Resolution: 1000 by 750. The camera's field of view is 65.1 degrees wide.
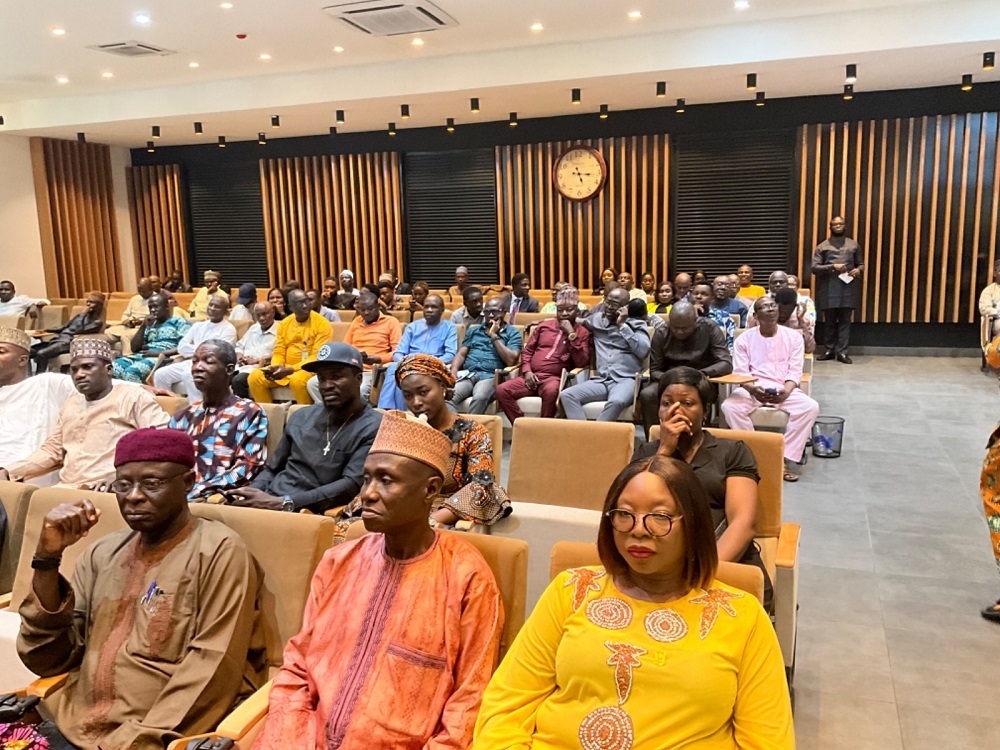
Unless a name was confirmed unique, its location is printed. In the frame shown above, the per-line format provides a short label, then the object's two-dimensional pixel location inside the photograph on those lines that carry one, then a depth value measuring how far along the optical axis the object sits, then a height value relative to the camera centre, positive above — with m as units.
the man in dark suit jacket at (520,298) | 8.56 -0.40
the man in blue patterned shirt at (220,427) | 3.47 -0.70
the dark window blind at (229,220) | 13.53 +0.87
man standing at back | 9.83 -0.34
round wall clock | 11.38 +1.25
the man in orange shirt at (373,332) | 7.07 -0.60
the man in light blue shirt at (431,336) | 6.59 -0.61
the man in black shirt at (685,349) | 5.49 -0.66
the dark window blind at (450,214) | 12.12 +0.77
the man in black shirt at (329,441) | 3.25 -0.73
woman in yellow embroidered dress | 1.59 -0.82
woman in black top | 2.77 -0.74
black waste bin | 5.84 -1.36
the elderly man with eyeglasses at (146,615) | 2.05 -0.93
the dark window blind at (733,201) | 10.59 +0.74
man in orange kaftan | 1.84 -0.90
